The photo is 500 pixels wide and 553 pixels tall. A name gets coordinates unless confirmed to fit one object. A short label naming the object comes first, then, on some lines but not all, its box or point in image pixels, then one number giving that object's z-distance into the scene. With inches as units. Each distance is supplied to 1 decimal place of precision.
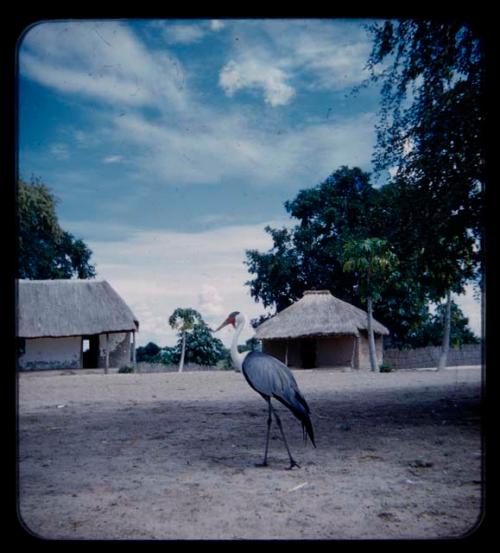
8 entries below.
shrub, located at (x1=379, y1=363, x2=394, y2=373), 802.8
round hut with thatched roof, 873.5
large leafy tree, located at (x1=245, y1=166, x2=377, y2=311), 588.4
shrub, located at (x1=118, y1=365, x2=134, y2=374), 868.0
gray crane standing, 205.6
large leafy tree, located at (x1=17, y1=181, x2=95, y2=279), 777.6
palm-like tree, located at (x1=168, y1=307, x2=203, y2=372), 741.3
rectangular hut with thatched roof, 866.8
